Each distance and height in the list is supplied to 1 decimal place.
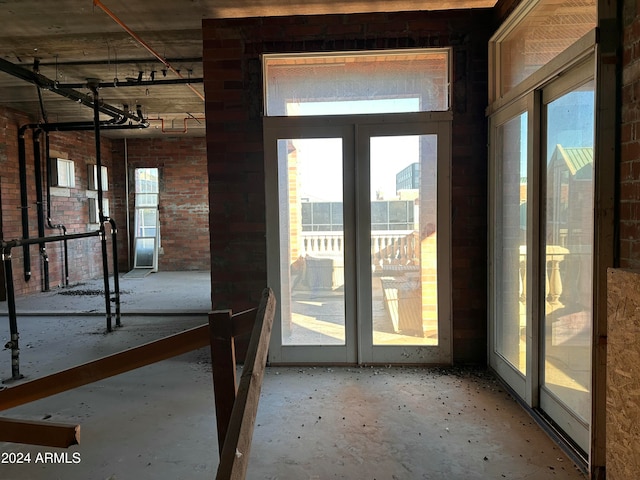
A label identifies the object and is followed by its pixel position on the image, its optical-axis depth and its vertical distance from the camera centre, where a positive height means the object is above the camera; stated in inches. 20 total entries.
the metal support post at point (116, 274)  195.3 -24.3
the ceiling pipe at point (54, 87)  181.2 +68.0
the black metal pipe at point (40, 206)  293.3 +12.2
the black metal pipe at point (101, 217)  183.6 +2.5
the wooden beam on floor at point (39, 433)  55.9 -28.5
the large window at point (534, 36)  88.8 +44.2
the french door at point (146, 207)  406.9 +14.2
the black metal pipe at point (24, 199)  280.1 +16.5
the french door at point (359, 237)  136.5 -6.1
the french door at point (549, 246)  84.5 -7.3
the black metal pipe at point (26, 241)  128.5 -5.7
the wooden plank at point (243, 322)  59.6 -14.7
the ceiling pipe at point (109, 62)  192.2 +74.8
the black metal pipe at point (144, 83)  207.6 +69.6
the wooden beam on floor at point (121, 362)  61.5 -20.7
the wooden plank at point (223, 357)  58.3 -19.0
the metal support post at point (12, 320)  129.7 -30.0
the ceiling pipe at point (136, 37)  133.7 +69.8
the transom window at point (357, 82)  135.8 +44.7
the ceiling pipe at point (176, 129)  326.6 +80.0
